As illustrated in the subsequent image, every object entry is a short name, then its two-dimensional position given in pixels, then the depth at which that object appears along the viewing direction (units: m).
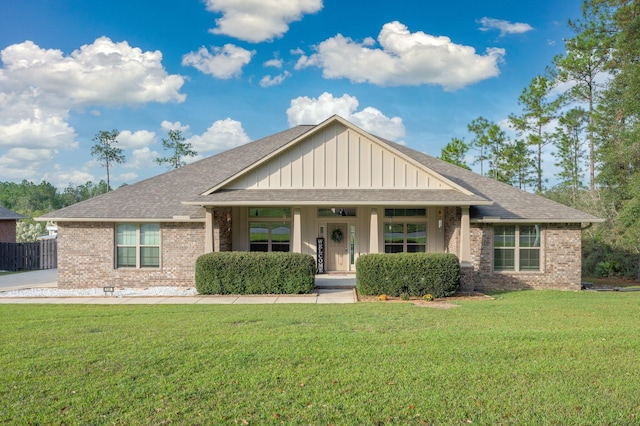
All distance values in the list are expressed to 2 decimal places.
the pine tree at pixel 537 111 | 32.06
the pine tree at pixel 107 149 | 49.56
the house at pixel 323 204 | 14.34
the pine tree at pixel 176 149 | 46.28
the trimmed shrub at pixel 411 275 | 12.76
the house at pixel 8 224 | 26.66
